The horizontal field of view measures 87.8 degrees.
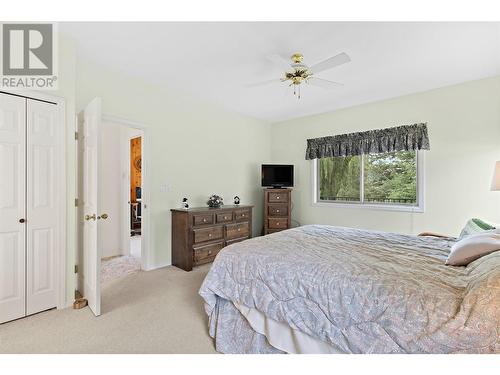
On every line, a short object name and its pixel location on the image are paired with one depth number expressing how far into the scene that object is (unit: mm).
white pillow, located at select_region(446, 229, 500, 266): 1549
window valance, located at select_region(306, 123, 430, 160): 3760
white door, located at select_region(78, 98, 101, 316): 2301
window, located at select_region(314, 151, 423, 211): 3969
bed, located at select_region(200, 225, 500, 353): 1104
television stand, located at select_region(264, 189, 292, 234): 4773
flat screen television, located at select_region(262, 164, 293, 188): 4938
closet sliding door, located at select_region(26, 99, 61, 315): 2240
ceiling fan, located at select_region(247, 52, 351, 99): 2323
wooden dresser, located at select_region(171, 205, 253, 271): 3555
